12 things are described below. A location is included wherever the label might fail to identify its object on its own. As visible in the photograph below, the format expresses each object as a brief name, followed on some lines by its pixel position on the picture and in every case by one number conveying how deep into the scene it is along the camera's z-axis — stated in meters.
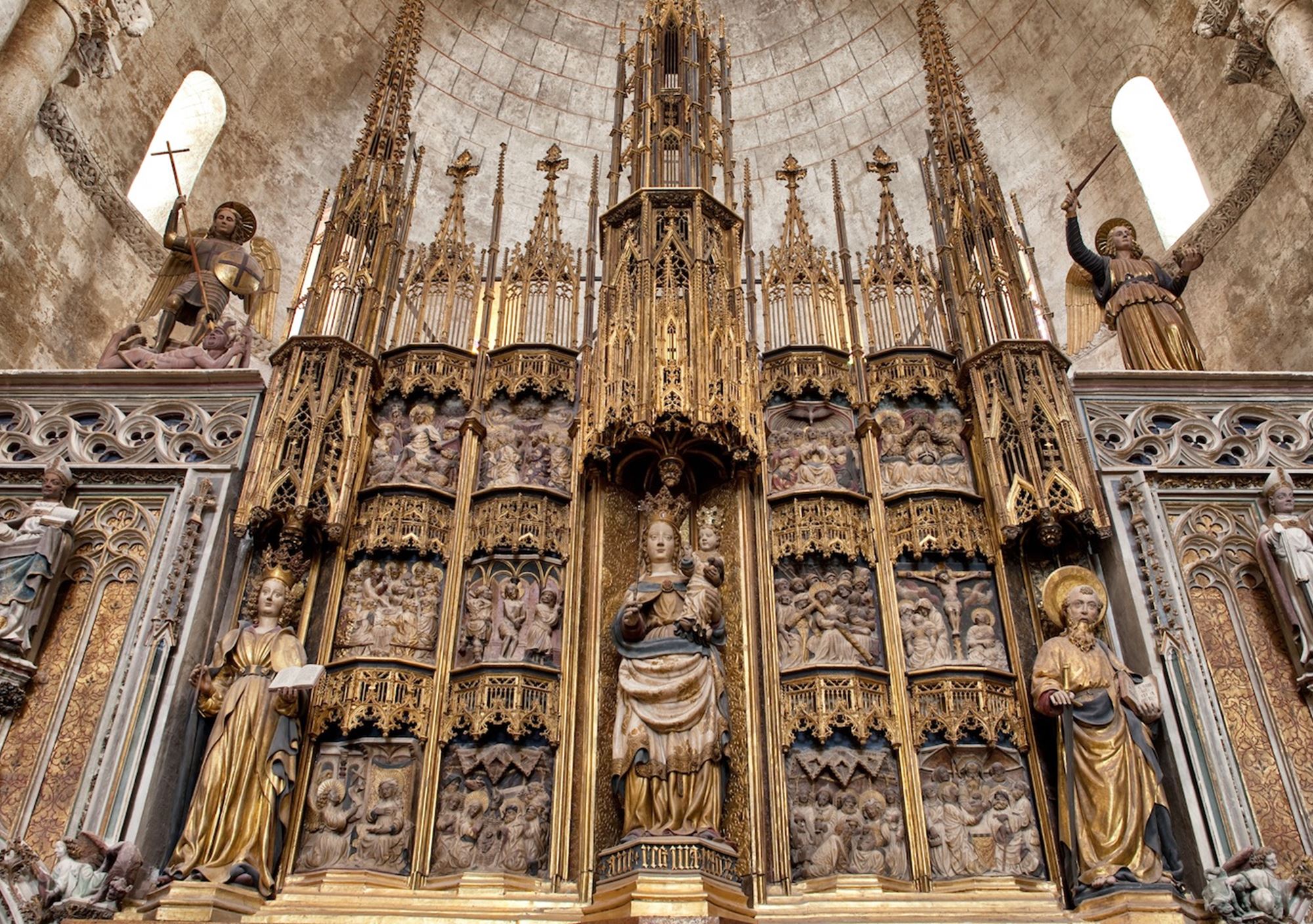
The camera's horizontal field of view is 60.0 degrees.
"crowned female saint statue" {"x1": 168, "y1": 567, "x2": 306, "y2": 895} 6.60
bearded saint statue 6.56
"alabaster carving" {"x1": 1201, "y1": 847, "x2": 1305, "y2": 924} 6.38
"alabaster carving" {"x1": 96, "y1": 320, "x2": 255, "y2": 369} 9.66
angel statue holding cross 10.36
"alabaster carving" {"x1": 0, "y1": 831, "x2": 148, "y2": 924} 6.25
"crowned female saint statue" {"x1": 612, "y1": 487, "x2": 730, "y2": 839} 6.70
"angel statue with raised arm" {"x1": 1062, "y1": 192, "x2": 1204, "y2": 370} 9.98
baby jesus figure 7.12
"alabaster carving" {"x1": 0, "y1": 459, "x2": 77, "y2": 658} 7.46
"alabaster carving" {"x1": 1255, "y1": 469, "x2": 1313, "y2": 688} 7.54
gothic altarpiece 6.81
